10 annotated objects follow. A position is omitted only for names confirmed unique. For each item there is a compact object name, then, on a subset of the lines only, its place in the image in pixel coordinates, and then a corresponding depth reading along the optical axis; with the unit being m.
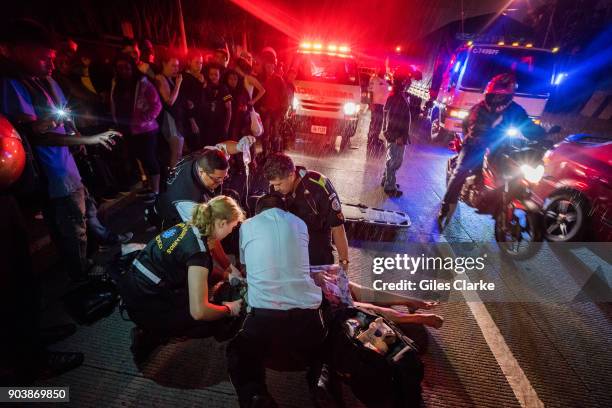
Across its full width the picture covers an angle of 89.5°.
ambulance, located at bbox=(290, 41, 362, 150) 8.73
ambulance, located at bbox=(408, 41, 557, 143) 8.71
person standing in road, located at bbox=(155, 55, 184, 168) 5.03
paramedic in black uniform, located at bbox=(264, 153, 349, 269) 2.66
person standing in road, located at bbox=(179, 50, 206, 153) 5.48
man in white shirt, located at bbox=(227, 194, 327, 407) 2.10
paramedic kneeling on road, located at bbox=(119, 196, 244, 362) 2.16
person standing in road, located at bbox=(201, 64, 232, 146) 5.61
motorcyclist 4.50
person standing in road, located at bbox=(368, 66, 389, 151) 9.09
